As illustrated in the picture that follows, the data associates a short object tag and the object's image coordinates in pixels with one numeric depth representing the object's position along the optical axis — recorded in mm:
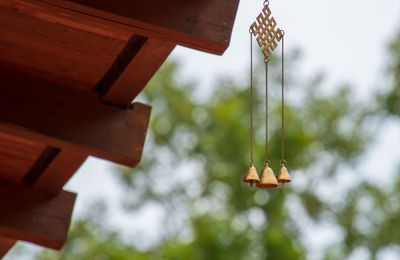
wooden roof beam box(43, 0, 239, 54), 3293
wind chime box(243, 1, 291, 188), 3982
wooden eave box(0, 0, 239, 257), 3371
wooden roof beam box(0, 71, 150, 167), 4637
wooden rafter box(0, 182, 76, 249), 6148
